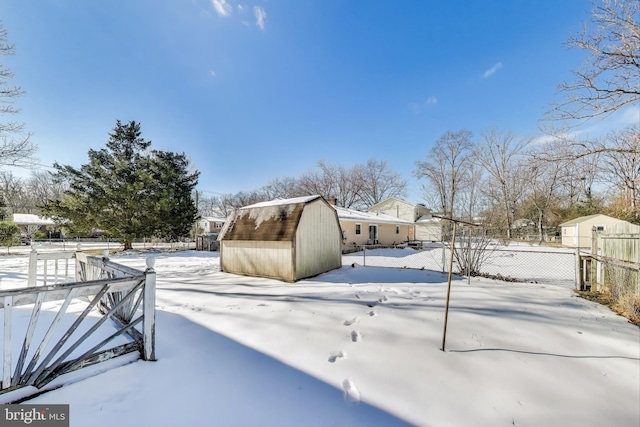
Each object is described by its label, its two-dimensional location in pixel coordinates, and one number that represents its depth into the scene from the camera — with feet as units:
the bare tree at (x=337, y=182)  120.47
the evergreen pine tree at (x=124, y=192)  57.11
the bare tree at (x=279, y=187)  135.33
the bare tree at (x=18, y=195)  113.91
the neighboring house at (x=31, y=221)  102.32
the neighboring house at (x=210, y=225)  126.41
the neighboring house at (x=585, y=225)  67.57
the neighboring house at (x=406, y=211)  96.18
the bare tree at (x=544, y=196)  85.56
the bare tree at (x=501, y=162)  92.43
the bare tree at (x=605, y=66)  21.75
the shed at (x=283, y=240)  24.86
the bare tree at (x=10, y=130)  34.01
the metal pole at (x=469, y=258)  25.70
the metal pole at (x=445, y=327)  10.32
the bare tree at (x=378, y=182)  123.85
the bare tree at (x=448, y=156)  82.94
